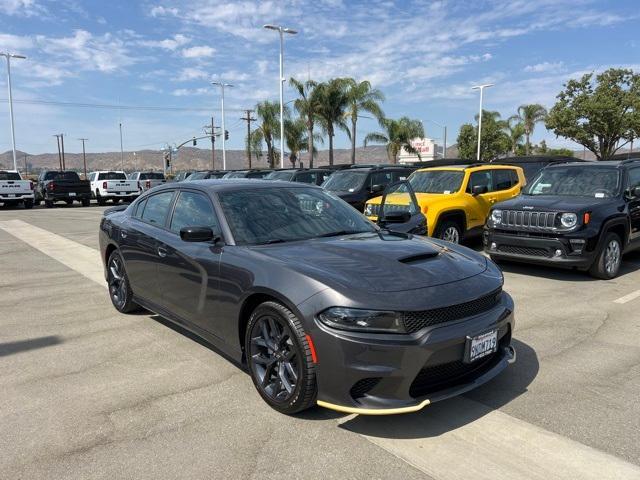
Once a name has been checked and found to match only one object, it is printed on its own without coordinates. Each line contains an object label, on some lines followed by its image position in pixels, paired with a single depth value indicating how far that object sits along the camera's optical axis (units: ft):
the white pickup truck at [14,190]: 77.97
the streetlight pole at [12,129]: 131.38
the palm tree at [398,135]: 148.05
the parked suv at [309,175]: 53.55
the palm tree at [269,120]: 142.51
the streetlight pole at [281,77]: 109.50
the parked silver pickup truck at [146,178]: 99.25
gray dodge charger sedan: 9.59
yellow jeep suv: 30.48
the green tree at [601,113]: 117.39
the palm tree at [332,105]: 117.50
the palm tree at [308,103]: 118.93
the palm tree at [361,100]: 117.91
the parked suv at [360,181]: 41.04
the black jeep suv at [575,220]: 22.99
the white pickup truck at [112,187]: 88.96
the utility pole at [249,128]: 154.92
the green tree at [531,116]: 198.39
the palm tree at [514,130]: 202.59
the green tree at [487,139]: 189.78
